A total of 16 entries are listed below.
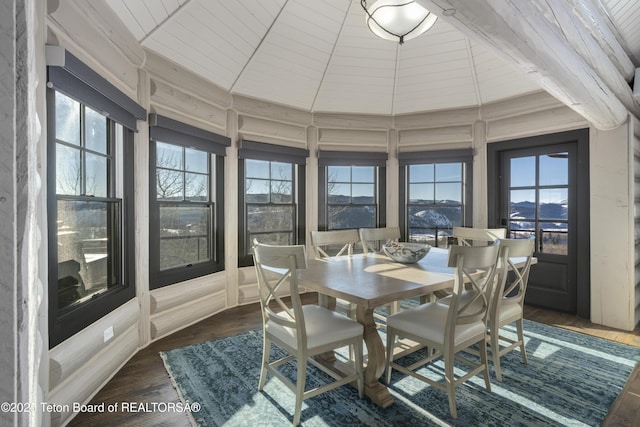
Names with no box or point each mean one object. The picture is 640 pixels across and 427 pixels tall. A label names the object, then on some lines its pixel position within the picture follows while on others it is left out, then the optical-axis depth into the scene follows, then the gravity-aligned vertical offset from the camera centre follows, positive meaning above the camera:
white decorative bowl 2.59 -0.35
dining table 1.76 -0.46
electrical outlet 2.21 -0.87
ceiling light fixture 2.34 +1.50
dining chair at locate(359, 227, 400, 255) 3.29 -0.26
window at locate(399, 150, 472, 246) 4.38 +0.25
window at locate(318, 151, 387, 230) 4.50 +0.32
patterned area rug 1.81 -1.21
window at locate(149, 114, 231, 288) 2.96 +0.11
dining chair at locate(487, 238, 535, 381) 2.15 -0.70
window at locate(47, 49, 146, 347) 1.80 +0.10
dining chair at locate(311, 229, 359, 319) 3.05 -0.28
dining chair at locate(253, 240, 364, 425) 1.76 -0.73
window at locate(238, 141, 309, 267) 3.94 +0.22
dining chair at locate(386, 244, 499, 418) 1.80 -0.72
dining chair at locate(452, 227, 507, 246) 3.24 -0.26
